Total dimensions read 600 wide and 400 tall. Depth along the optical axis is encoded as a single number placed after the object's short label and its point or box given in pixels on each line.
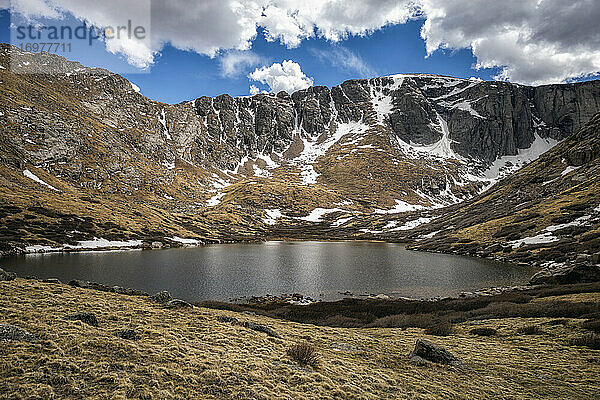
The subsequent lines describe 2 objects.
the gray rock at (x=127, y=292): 29.78
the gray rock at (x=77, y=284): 29.31
